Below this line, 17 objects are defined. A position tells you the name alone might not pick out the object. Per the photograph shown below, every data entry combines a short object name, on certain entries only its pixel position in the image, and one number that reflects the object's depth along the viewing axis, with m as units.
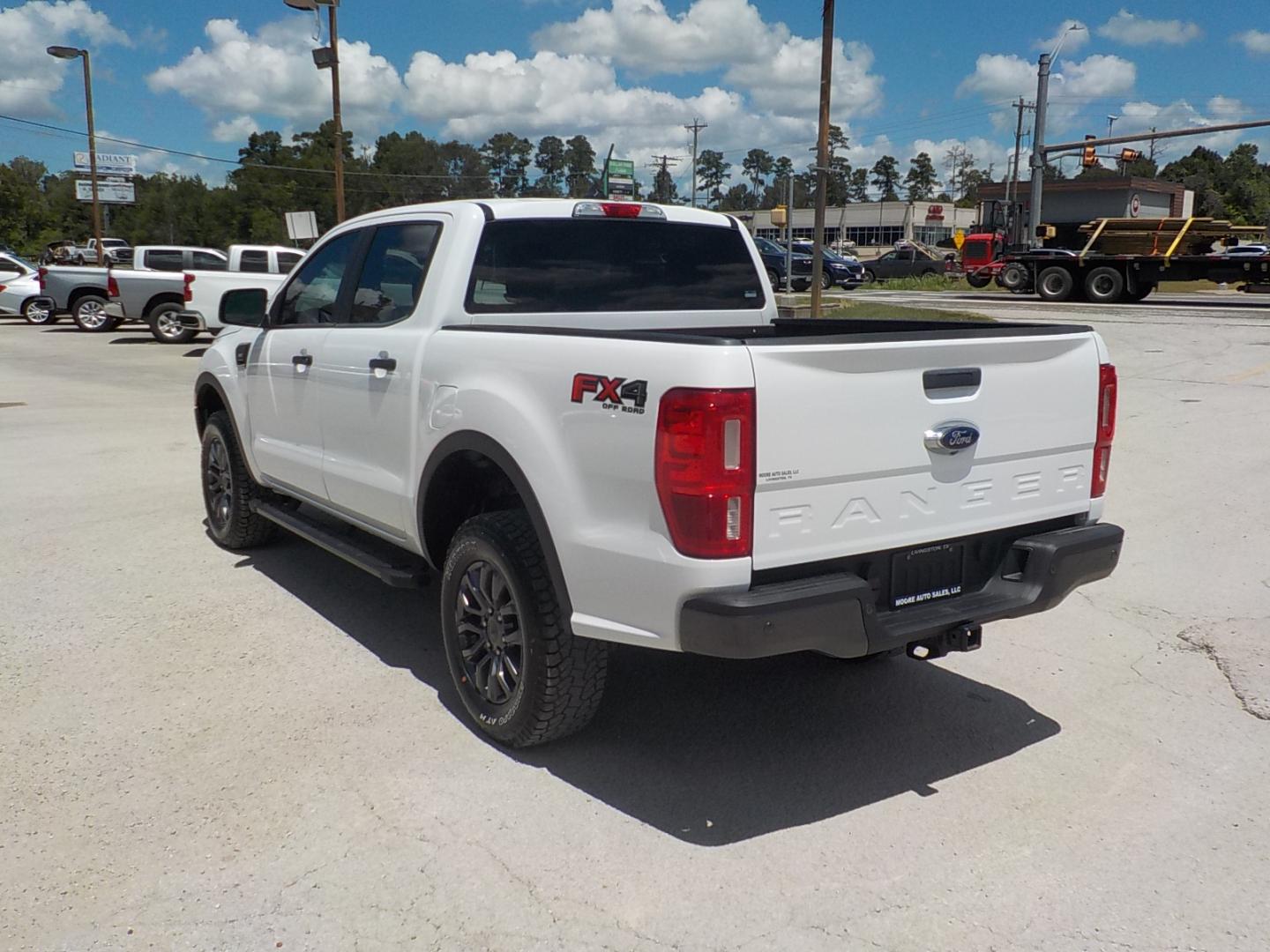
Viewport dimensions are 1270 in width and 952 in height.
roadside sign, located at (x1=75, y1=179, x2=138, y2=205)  62.69
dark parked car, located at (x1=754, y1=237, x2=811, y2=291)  34.48
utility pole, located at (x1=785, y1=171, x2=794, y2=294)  24.55
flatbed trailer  27.25
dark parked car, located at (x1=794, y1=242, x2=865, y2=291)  41.59
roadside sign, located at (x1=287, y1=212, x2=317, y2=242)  25.16
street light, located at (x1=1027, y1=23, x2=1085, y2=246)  37.19
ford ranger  3.16
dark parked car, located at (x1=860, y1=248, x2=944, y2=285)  48.41
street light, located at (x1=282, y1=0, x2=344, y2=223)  20.77
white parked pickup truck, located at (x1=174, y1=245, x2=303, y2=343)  18.75
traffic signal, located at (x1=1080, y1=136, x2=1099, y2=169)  37.69
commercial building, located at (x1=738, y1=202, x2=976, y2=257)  102.00
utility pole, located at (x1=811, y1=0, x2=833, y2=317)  16.34
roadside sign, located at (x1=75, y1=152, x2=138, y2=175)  67.06
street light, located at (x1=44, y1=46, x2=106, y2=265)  33.28
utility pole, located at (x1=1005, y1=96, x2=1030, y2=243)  36.22
